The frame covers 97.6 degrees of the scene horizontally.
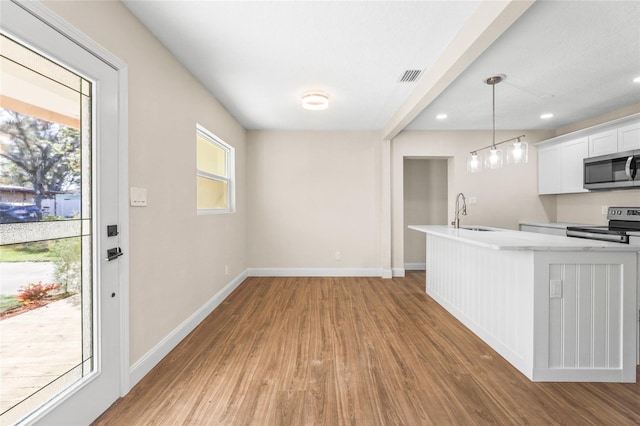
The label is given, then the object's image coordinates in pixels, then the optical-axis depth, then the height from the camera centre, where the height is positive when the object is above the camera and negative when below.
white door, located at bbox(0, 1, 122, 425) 1.23 -0.02
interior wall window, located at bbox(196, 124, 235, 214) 3.37 +0.51
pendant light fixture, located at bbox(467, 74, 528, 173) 2.79 +0.59
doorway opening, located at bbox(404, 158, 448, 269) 5.80 +0.27
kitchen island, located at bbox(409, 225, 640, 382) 1.95 -0.70
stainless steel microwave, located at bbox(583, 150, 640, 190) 3.17 +0.50
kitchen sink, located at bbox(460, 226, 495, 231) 3.65 -0.23
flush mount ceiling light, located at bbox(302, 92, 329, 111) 3.25 +1.30
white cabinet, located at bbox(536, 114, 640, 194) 3.45 +0.87
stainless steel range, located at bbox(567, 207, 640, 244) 3.12 -0.21
